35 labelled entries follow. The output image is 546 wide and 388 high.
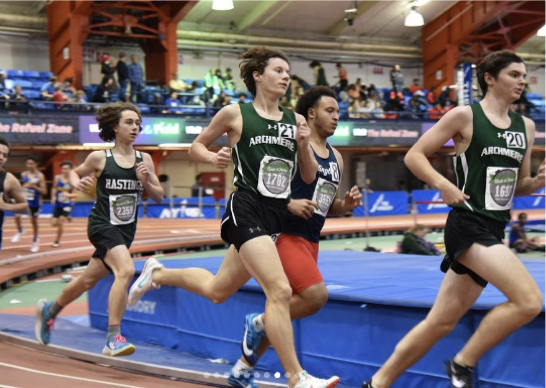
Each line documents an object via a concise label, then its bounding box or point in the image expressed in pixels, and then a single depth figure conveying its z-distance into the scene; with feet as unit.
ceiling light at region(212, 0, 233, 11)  64.23
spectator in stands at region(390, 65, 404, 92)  96.53
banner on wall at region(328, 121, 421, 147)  87.35
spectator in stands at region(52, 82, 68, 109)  71.46
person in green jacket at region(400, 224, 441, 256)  41.96
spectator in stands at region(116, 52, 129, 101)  77.15
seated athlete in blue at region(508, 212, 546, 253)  49.83
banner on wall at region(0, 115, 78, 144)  67.51
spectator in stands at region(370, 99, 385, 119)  91.29
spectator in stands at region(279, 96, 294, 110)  79.87
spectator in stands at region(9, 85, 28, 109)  68.40
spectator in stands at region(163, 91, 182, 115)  77.10
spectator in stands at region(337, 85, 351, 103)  92.89
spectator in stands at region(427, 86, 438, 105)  99.91
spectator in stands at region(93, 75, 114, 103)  73.61
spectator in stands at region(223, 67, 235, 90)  88.34
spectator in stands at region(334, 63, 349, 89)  93.71
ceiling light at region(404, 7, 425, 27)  75.41
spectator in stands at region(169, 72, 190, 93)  83.05
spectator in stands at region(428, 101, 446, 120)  94.68
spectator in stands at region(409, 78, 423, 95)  102.03
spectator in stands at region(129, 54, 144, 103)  78.18
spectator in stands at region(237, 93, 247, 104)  79.67
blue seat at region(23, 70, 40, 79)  79.36
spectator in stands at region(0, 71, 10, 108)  68.03
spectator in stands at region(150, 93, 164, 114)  76.48
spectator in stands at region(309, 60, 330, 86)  86.94
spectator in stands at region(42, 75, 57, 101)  71.96
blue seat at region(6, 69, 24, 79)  78.28
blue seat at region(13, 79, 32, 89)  76.64
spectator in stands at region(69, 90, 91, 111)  71.20
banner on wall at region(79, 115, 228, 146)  74.90
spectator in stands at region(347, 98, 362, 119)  89.15
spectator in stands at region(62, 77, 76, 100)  74.43
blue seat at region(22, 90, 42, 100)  71.94
